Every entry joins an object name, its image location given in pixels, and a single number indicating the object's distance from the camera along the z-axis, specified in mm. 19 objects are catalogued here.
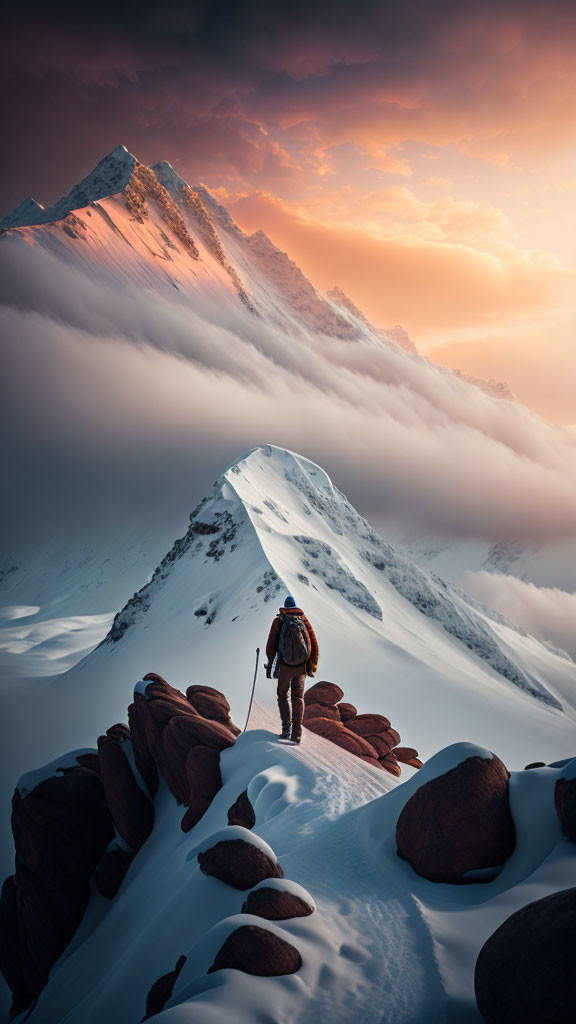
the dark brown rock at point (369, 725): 15744
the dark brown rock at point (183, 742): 10531
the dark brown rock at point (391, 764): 13688
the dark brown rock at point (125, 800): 10555
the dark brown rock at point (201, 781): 9414
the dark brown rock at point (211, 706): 12867
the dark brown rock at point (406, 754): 16344
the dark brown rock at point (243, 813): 7947
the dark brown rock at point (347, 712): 16825
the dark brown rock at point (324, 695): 16266
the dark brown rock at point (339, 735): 12430
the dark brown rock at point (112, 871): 9992
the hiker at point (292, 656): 9867
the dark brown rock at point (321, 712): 14624
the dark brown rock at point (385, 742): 14898
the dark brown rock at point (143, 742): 11474
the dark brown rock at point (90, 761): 11969
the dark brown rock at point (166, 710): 11516
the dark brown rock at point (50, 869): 9938
